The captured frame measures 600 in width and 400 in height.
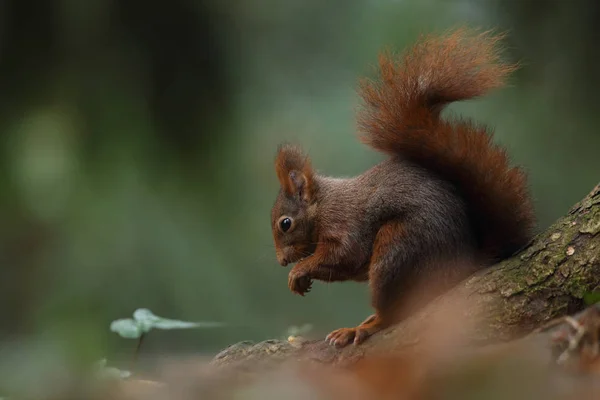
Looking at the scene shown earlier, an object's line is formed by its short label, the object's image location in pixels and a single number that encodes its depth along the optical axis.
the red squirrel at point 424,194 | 4.86
